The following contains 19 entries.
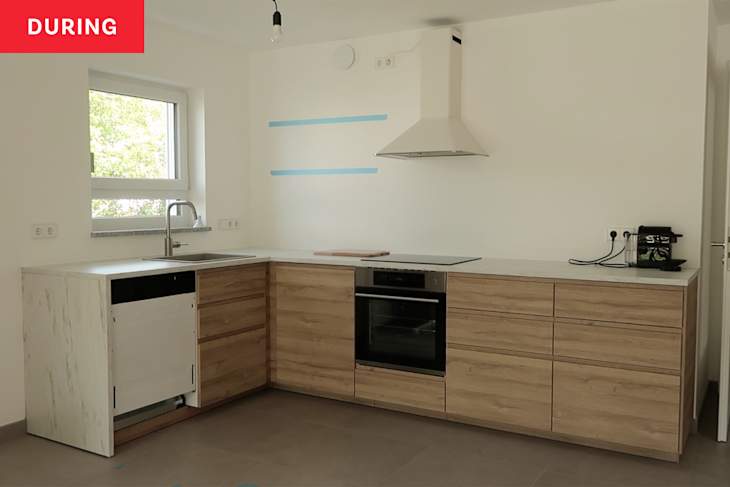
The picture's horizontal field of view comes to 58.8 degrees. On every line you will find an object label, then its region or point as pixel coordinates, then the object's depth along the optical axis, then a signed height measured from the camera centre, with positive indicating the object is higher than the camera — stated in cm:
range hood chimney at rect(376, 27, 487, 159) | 387 +64
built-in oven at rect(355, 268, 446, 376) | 355 -64
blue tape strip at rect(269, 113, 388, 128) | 439 +61
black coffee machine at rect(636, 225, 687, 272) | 333 -21
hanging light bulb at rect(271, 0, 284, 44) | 296 +83
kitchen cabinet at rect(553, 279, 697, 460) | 296 -75
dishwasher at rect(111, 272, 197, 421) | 317 -70
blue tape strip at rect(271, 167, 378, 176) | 447 +25
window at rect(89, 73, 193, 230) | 396 +35
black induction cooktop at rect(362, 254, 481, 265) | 370 -32
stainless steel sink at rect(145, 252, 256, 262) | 394 -33
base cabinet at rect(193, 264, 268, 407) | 366 -75
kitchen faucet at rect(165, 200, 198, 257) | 401 -18
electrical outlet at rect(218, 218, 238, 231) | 470 -14
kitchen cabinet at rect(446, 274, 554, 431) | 326 -75
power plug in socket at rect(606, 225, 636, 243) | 362 -13
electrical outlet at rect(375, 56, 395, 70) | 431 +96
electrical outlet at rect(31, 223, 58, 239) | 341 -14
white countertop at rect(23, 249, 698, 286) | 306 -33
